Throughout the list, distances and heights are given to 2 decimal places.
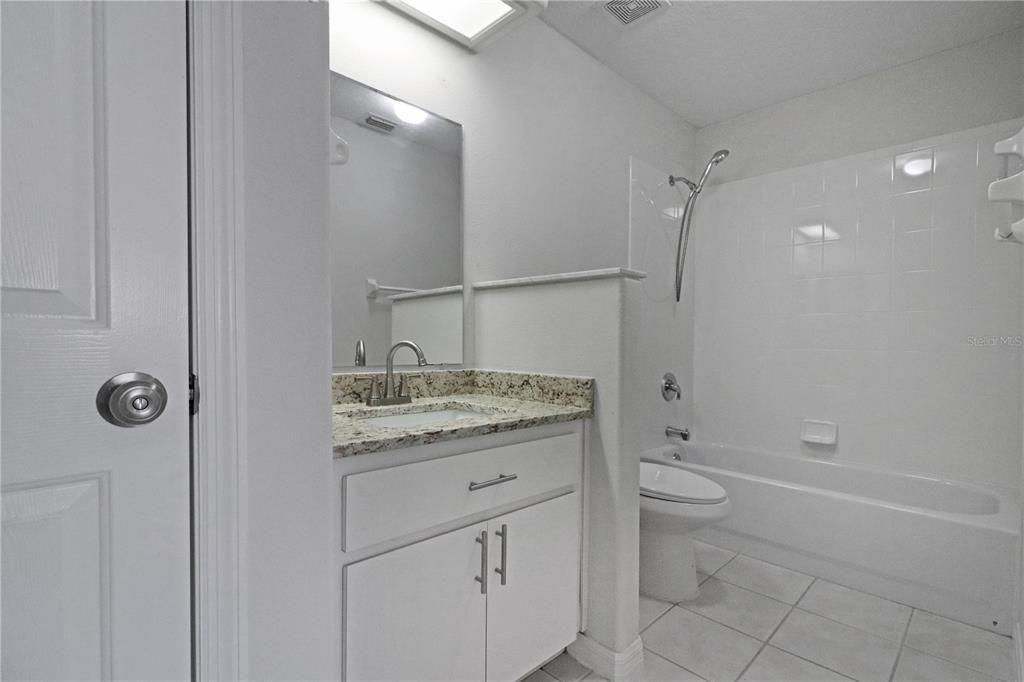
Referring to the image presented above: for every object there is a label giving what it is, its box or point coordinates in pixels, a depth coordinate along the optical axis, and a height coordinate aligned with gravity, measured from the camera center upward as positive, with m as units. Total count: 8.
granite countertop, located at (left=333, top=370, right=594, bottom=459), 1.07 -0.21
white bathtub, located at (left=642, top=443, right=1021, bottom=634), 1.80 -0.81
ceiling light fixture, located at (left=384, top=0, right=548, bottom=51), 1.67 +1.17
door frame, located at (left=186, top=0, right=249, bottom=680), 0.71 +0.02
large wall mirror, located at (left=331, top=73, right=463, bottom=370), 1.59 +0.40
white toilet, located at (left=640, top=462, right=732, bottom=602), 1.90 -0.77
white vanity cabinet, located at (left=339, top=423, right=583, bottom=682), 1.04 -0.57
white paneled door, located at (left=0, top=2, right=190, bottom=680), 0.60 +0.01
